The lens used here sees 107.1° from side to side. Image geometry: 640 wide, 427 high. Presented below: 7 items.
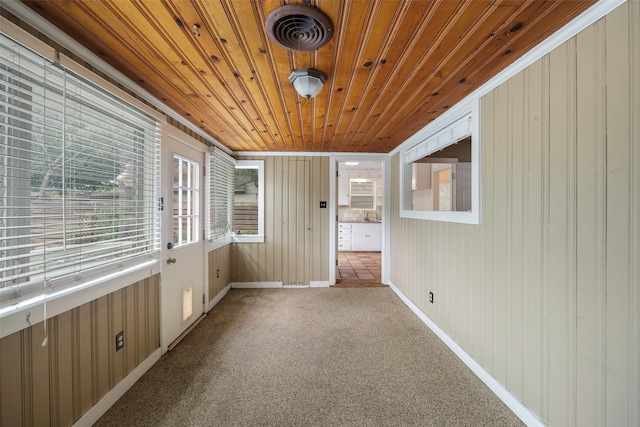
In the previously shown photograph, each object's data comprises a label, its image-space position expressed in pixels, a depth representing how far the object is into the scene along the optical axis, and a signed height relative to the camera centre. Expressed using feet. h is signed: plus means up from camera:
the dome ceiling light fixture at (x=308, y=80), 5.17 +2.94
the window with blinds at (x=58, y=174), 3.51 +0.69
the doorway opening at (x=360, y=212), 22.94 -0.10
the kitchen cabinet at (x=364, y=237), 22.97 -2.52
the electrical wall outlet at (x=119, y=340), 5.46 -2.99
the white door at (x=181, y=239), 7.16 -0.95
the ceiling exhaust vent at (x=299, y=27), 3.58 +3.04
